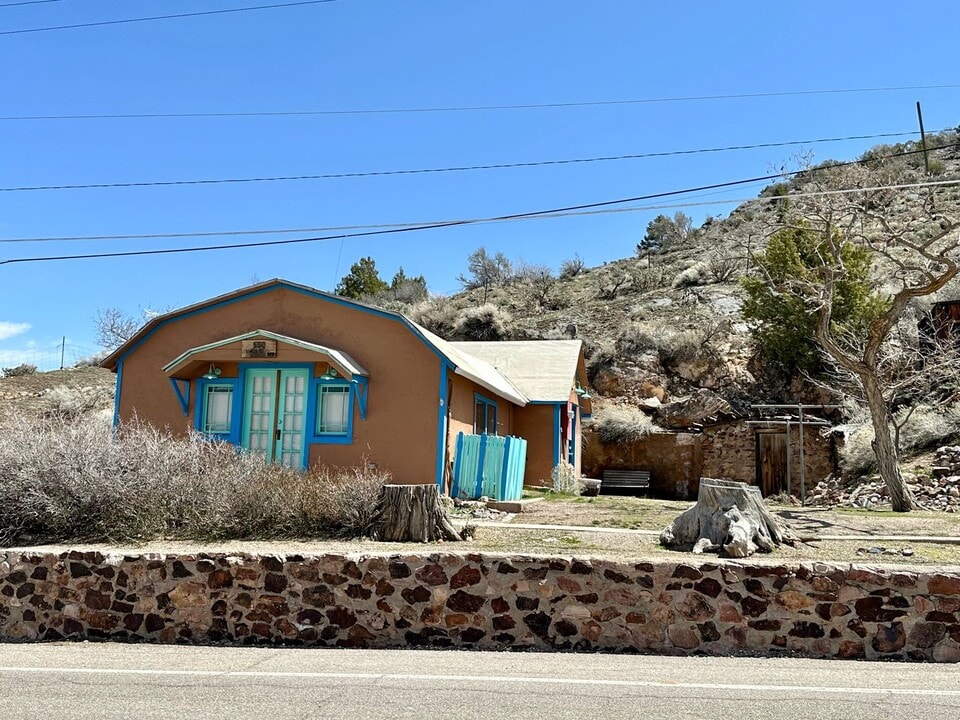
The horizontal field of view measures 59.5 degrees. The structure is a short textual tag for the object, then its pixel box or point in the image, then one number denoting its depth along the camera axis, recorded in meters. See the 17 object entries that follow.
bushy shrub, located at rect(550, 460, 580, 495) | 21.94
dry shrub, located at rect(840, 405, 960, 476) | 22.72
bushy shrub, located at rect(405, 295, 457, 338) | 39.91
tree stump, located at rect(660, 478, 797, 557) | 9.32
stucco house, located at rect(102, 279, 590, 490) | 15.84
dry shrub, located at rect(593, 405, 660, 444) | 28.83
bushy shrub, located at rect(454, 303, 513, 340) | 38.41
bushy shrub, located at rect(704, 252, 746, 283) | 44.06
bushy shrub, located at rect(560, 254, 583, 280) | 52.42
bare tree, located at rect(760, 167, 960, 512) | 16.44
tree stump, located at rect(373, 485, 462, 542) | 9.77
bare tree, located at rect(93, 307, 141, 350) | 41.03
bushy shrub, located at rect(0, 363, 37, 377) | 41.00
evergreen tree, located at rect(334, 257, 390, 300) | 50.19
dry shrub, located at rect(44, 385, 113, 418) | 30.33
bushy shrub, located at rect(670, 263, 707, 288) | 44.28
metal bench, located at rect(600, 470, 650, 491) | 27.61
